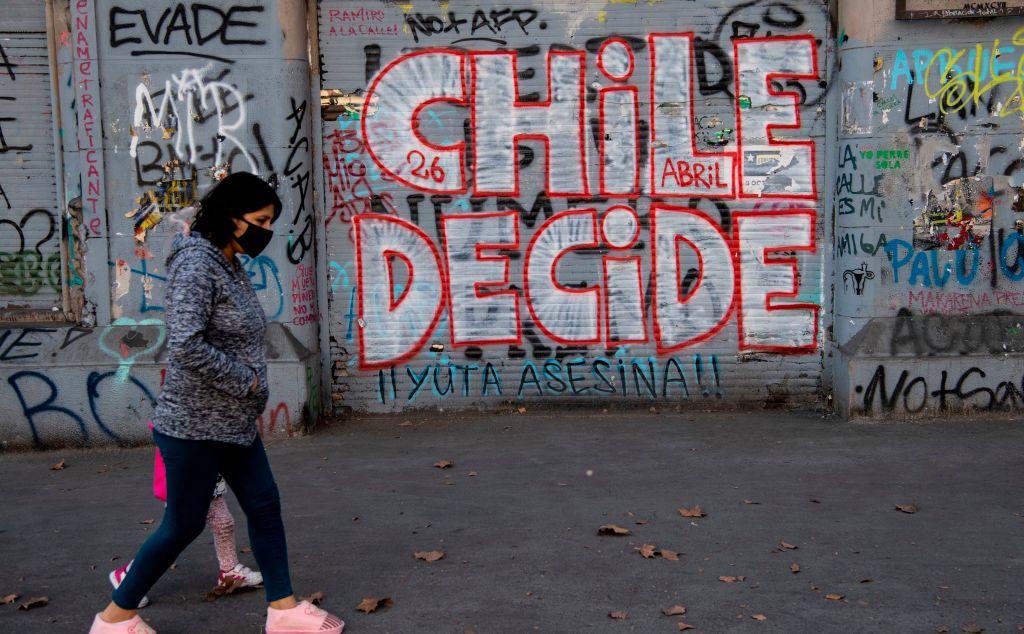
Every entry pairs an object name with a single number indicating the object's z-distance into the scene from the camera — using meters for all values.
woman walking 3.79
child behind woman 4.66
